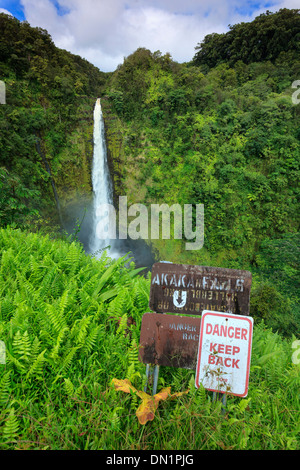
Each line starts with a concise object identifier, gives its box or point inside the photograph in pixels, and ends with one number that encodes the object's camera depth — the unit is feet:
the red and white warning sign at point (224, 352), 4.95
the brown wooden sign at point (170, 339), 5.58
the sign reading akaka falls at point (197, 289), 5.68
